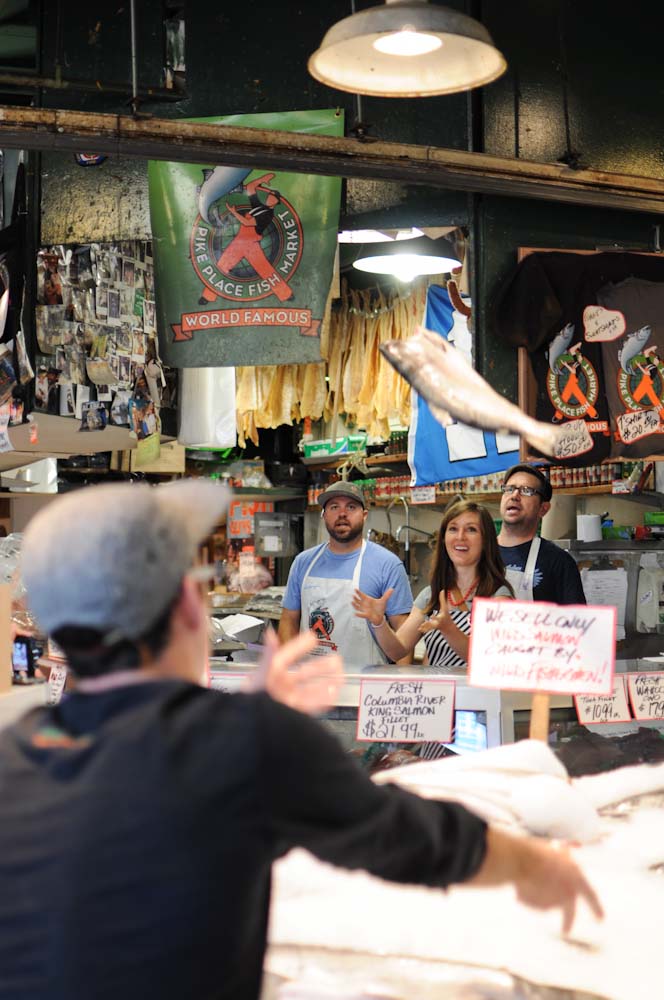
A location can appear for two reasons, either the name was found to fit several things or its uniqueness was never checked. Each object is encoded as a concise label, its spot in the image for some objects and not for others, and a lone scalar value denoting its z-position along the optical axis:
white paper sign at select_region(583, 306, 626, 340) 4.82
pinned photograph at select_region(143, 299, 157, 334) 5.22
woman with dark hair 4.04
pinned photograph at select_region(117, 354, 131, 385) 5.11
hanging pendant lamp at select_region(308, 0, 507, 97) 2.88
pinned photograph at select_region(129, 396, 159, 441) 5.25
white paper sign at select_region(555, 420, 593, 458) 4.80
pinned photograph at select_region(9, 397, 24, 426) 4.73
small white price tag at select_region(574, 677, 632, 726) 3.03
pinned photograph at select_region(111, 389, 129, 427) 5.14
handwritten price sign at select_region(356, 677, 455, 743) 3.04
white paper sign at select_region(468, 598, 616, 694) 2.33
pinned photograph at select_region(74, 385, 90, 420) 4.93
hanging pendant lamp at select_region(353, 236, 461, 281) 5.21
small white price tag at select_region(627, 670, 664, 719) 3.12
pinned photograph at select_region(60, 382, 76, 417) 4.87
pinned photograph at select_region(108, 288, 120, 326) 5.05
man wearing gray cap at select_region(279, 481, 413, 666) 5.18
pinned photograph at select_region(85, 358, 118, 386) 4.96
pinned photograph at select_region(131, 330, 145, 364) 5.17
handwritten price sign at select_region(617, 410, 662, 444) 4.91
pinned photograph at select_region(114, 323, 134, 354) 5.09
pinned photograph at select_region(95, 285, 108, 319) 4.98
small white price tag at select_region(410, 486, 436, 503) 7.35
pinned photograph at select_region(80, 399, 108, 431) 4.99
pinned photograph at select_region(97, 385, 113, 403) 5.05
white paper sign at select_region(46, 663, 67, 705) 3.56
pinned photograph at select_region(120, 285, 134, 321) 5.10
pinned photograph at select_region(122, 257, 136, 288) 5.12
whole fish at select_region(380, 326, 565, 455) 2.11
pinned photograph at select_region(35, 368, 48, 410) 4.75
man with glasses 4.72
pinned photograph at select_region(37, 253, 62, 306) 4.78
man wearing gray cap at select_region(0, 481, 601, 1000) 1.22
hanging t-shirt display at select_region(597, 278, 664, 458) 4.88
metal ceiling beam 3.67
